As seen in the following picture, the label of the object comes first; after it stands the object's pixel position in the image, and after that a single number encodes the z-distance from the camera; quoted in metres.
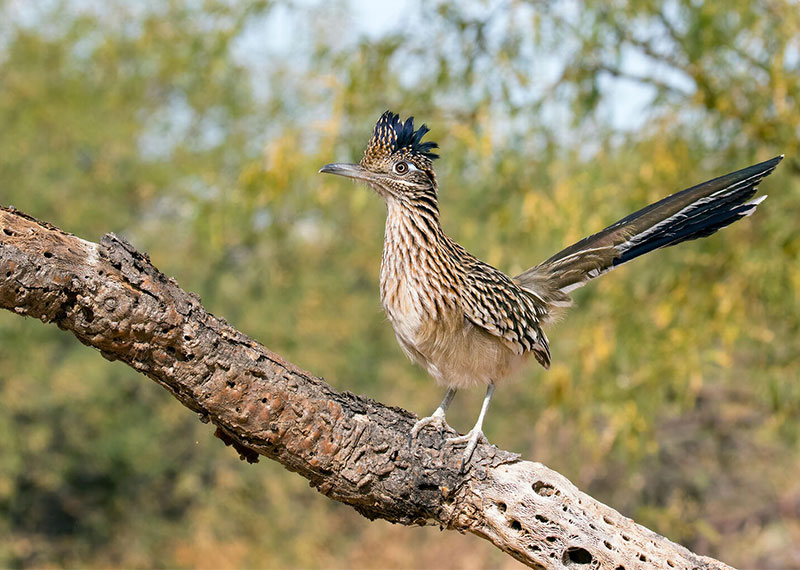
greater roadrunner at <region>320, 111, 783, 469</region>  6.50
